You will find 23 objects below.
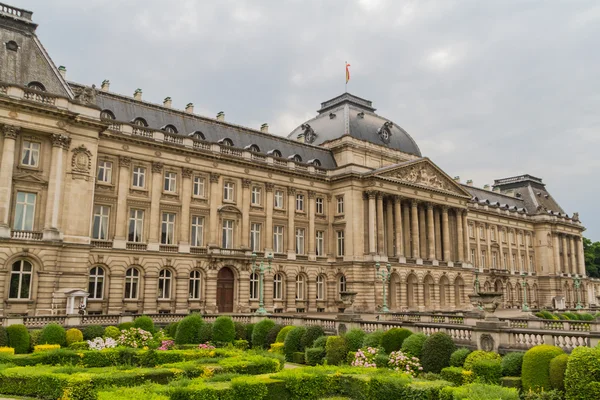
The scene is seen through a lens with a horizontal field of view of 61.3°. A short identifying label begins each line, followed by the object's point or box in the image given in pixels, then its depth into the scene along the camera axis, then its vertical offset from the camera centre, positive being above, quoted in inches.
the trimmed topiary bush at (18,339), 1038.4 -107.8
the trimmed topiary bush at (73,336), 1103.3 -107.6
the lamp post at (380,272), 2077.6 +73.5
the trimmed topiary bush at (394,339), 961.4 -93.5
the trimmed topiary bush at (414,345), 901.8 -98.5
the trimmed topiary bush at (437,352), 861.8 -105.5
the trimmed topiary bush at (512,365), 762.2 -111.3
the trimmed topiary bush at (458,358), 840.3 -112.1
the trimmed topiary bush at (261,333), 1243.2 -110.5
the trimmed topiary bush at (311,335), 1106.1 -101.2
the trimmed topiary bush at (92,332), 1159.6 -103.6
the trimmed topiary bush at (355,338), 1027.5 -100.5
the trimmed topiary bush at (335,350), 1003.3 -120.9
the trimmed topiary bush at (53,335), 1073.5 -104.4
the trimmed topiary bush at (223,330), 1195.9 -99.5
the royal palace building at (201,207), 1462.8 +308.4
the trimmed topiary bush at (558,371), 675.4 -107.3
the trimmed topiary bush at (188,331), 1187.3 -101.9
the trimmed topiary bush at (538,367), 702.5 -106.2
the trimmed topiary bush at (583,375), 610.9 -101.9
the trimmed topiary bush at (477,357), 797.9 -105.9
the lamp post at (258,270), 1405.0 +68.9
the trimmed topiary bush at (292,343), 1114.1 -119.7
